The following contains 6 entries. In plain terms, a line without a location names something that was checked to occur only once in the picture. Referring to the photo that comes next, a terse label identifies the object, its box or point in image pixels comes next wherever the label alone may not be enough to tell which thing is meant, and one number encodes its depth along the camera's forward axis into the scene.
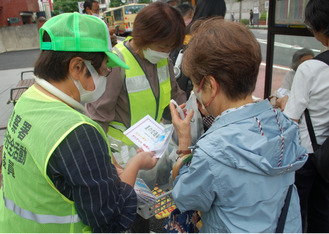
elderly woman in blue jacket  1.09
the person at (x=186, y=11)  4.22
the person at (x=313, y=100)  1.77
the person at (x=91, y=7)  6.30
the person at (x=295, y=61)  3.07
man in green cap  1.00
